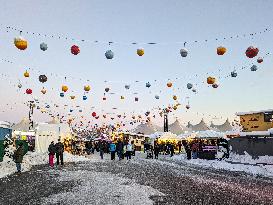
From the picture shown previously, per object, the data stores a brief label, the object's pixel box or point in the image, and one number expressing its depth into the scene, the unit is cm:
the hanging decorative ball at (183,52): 880
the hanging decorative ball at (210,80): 933
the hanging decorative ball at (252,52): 783
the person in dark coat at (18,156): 1046
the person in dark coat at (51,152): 1321
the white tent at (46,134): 1970
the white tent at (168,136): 2699
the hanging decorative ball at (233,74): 1069
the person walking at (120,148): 1772
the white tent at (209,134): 2241
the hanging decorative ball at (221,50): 812
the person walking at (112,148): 1738
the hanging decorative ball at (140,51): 866
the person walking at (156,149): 2024
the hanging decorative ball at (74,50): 841
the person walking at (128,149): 1799
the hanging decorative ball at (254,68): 969
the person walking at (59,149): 1371
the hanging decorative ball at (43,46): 831
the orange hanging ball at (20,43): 729
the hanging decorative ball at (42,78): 1052
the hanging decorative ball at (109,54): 862
